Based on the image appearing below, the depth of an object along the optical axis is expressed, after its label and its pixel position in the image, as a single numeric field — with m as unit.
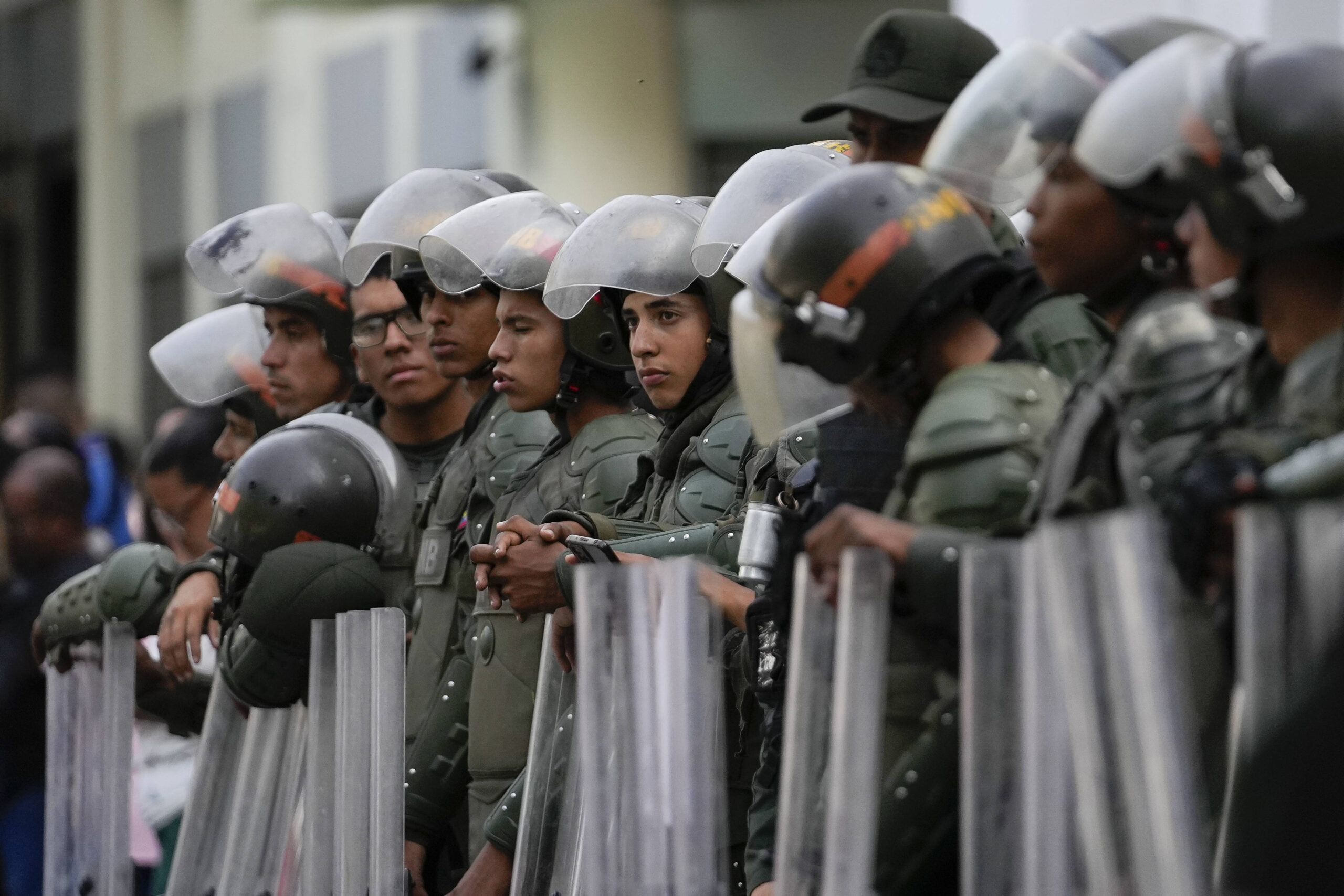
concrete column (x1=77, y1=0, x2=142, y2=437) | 37.09
